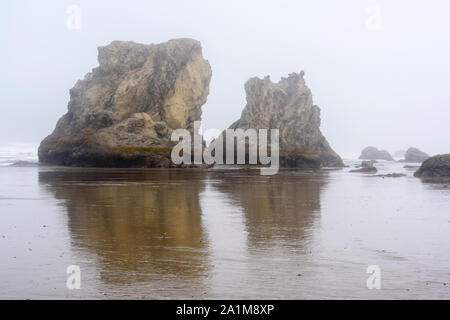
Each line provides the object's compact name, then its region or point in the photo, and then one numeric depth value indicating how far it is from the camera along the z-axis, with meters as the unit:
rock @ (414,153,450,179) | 40.28
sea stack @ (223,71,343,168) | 88.44
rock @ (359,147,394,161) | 159.88
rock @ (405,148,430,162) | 126.17
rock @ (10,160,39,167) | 58.03
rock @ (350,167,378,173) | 54.09
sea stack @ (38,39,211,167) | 62.34
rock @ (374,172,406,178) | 41.92
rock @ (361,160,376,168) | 80.38
